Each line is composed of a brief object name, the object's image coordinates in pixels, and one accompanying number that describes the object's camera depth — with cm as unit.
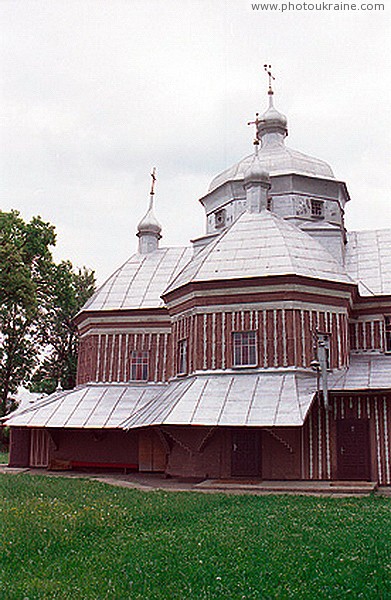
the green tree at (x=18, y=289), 2472
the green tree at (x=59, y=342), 4312
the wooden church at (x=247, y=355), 1830
